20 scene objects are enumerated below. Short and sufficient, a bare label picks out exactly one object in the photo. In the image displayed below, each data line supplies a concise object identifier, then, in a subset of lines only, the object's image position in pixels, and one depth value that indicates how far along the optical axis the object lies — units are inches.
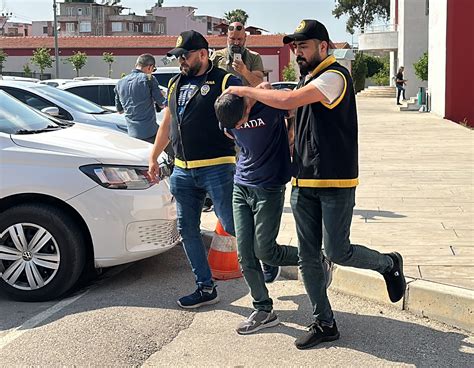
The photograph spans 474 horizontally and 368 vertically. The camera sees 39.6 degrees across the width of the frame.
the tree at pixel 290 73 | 1782.7
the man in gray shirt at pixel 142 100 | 321.4
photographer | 231.8
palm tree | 3939.7
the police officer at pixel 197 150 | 185.0
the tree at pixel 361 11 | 2888.5
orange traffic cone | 216.8
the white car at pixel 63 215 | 199.3
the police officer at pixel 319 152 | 150.9
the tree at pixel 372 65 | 2315.5
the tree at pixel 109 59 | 2090.3
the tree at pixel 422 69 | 1138.7
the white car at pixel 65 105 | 386.9
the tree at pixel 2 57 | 2154.3
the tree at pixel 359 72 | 1956.2
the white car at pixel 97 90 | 527.8
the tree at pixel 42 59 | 2048.5
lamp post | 1558.9
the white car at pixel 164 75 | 608.7
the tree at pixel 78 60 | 2055.9
